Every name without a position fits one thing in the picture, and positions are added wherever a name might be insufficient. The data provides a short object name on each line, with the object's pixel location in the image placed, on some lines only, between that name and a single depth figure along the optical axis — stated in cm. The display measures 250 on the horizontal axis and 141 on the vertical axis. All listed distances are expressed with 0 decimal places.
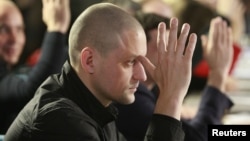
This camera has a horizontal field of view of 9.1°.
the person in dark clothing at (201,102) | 395
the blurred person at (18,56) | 398
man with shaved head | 352
